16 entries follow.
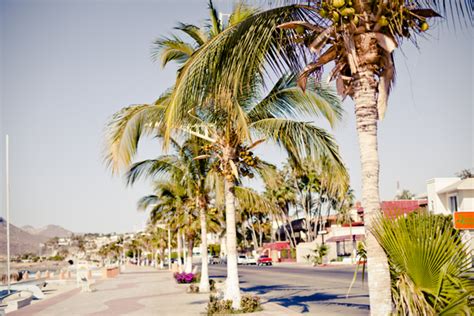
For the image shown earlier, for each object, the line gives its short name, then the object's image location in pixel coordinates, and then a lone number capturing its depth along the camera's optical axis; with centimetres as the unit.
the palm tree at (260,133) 1298
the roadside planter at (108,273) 5304
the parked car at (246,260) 7956
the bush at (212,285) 2376
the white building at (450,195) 4534
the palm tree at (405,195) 11711
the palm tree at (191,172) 2055
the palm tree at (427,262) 623
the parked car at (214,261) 9756
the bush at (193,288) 2462
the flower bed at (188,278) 3191
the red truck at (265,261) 7162
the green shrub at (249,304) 1481
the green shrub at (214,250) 13662
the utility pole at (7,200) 3385
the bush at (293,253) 7665
